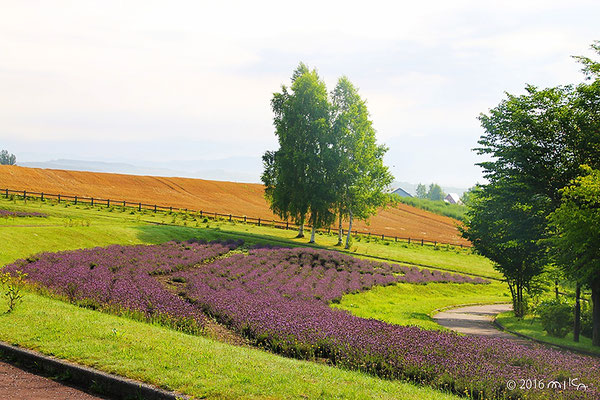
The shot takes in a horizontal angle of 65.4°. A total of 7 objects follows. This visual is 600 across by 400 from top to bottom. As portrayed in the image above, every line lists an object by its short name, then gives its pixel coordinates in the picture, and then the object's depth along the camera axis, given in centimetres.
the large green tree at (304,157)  5250
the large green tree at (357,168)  5417
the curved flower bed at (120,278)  1552
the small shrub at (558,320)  2227
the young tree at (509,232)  2445
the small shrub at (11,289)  1335
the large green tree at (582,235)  1795
